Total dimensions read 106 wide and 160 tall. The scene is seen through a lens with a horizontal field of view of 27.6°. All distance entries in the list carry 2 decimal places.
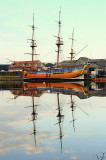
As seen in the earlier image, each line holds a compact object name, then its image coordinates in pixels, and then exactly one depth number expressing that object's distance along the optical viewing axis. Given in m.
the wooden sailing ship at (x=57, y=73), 72.56
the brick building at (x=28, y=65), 112.25
